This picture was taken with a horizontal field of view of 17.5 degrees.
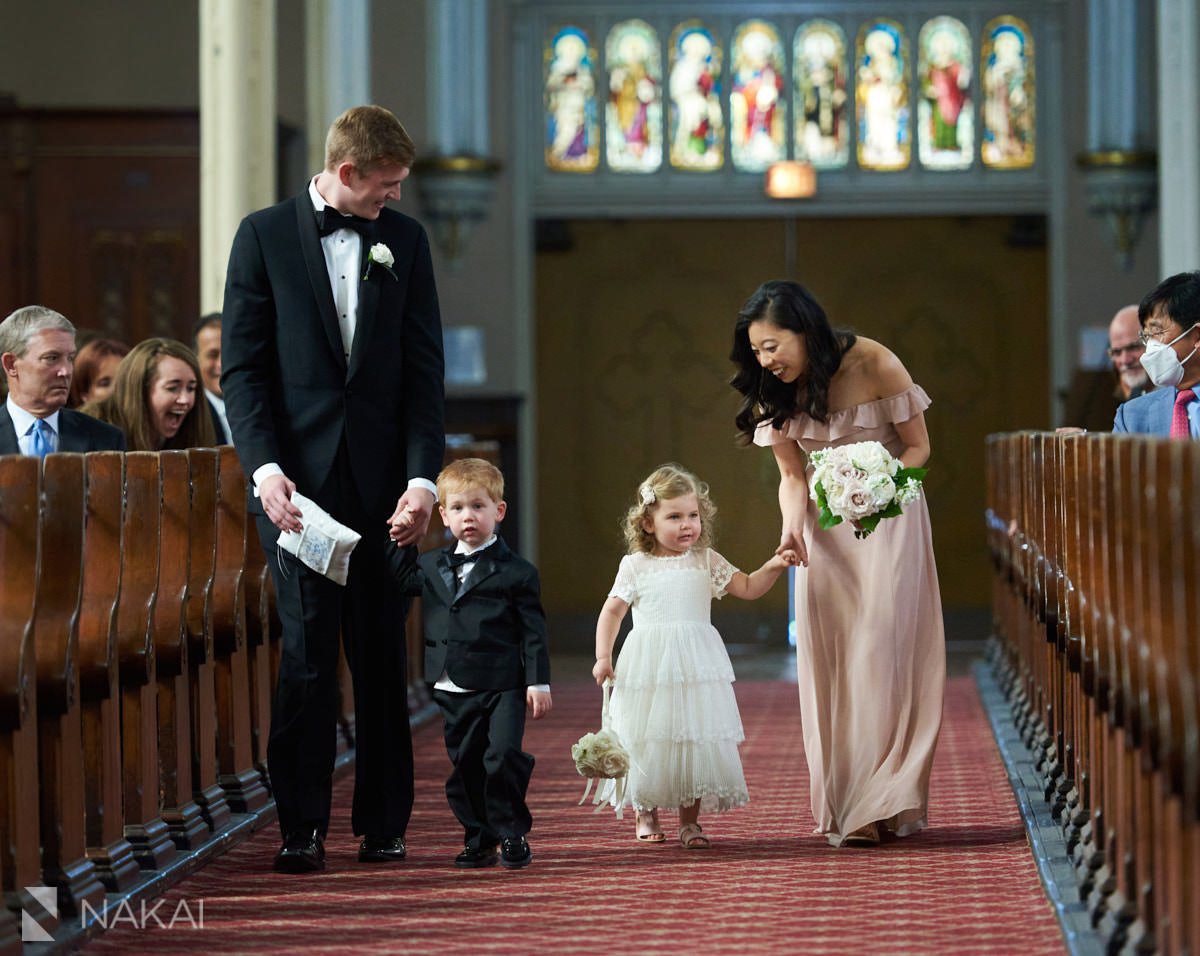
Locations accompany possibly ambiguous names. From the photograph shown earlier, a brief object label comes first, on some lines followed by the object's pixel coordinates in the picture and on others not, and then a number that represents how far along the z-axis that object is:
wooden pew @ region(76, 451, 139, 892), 8.66
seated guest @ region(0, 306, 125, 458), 10.01
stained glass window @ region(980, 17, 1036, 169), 27.31
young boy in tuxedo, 9.35
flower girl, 9.85
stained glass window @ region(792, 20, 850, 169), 27.31
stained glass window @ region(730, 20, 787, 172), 27.38
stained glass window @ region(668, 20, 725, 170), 27.44
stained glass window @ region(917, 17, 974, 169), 27.25
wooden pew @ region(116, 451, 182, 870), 9.18
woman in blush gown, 10.05
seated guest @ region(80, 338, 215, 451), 11.78
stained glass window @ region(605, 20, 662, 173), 27.50
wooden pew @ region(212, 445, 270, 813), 10.80
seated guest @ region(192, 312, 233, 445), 13.81
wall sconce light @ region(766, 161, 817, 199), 27.04
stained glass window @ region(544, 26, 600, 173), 27.65
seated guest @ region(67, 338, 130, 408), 13.79
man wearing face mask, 10.79
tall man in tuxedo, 9.11
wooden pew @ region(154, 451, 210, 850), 9.71
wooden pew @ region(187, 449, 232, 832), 10.20
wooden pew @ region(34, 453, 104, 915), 7.93
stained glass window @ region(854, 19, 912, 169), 27.29
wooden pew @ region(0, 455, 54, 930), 7.55
